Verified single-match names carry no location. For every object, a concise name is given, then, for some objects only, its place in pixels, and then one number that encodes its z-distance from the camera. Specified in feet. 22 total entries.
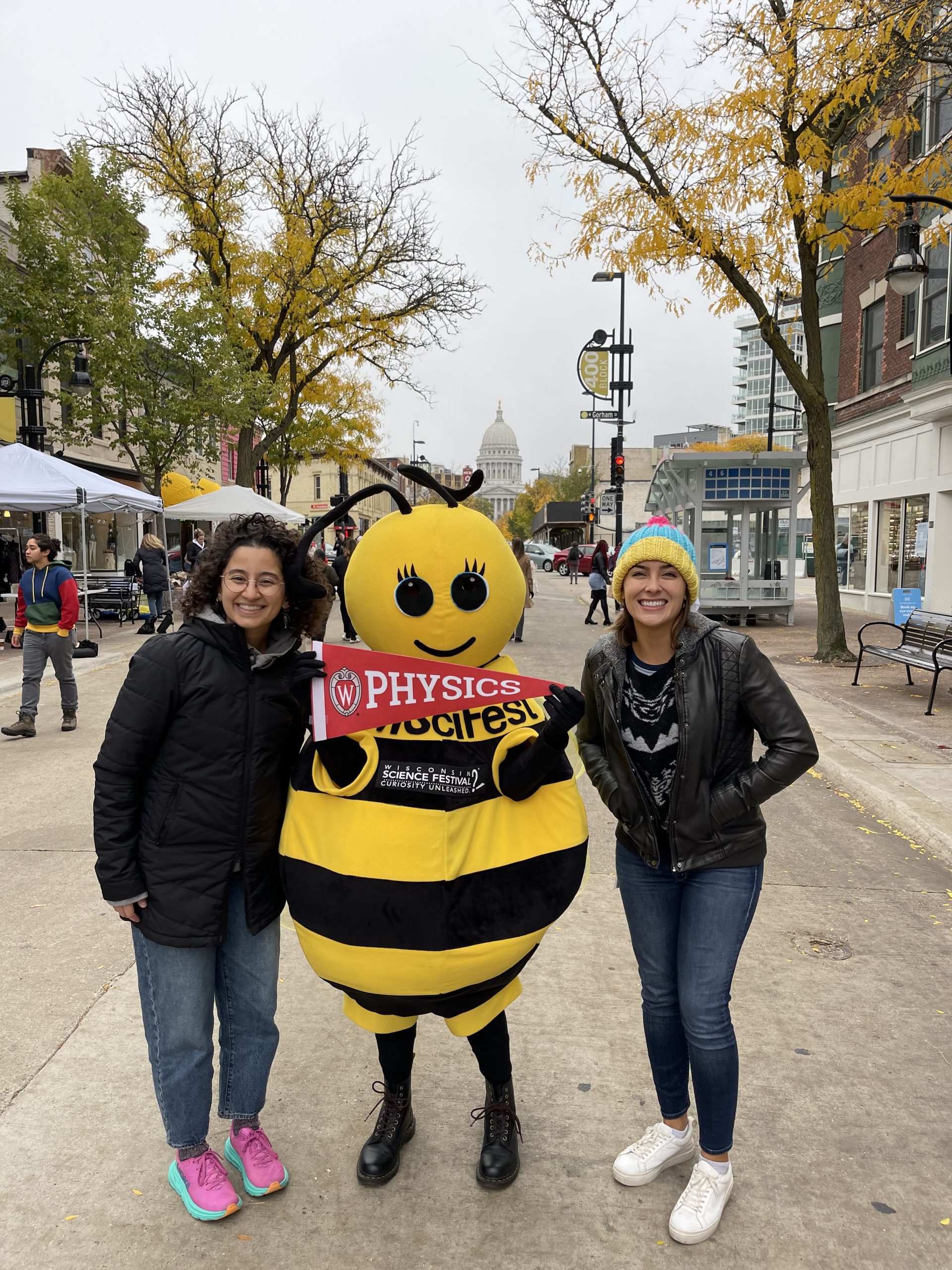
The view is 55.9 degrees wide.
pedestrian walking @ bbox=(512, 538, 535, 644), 33.35
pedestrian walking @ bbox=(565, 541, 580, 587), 120.59
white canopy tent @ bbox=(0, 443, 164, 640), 42.88
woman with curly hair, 7.37
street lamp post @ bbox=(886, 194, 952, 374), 27.78
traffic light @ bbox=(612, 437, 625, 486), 79.05
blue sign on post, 49.03
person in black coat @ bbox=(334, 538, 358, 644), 48.37
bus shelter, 58.65
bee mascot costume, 7.20
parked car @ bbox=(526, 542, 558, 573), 157.17
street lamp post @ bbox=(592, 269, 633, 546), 75.56
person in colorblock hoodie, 26.55
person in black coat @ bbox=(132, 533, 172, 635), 52.13
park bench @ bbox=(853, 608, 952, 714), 30.09
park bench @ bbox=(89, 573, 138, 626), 59.06
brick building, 53.06
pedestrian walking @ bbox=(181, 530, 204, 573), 67.05
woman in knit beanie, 7.60
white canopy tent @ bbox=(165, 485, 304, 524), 60.39
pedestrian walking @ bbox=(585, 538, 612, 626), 57.93
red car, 118.93
